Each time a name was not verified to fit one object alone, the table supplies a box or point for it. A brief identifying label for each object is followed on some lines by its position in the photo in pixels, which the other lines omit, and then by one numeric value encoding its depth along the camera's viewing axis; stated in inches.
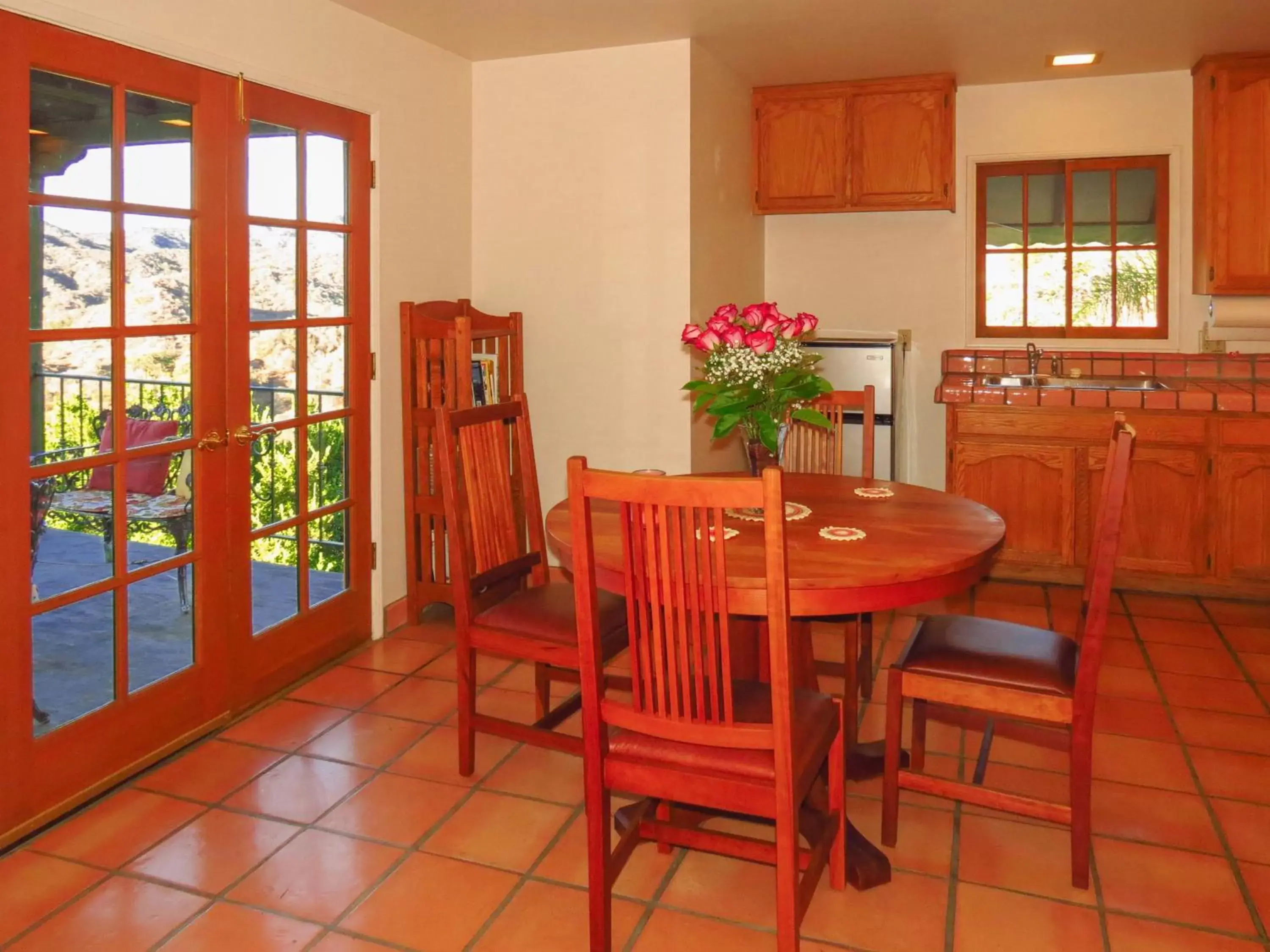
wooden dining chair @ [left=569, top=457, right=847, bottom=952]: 73.2
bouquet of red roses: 101.3
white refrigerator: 199.6
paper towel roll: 190.9
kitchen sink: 194.4
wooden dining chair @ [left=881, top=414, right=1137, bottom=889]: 88.7
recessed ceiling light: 180.2
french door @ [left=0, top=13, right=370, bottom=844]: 102.3
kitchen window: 201.9
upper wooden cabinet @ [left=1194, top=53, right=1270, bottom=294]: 179.9
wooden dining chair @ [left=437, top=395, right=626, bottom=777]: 108.3
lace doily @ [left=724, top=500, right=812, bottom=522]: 104.7
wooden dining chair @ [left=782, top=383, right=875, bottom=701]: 133.6
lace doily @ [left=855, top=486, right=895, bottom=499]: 116.0
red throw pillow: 111.3
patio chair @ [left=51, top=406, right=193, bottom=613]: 109.6
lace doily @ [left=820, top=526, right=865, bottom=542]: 95.3
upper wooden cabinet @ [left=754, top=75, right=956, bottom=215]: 194.7
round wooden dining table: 82.8
